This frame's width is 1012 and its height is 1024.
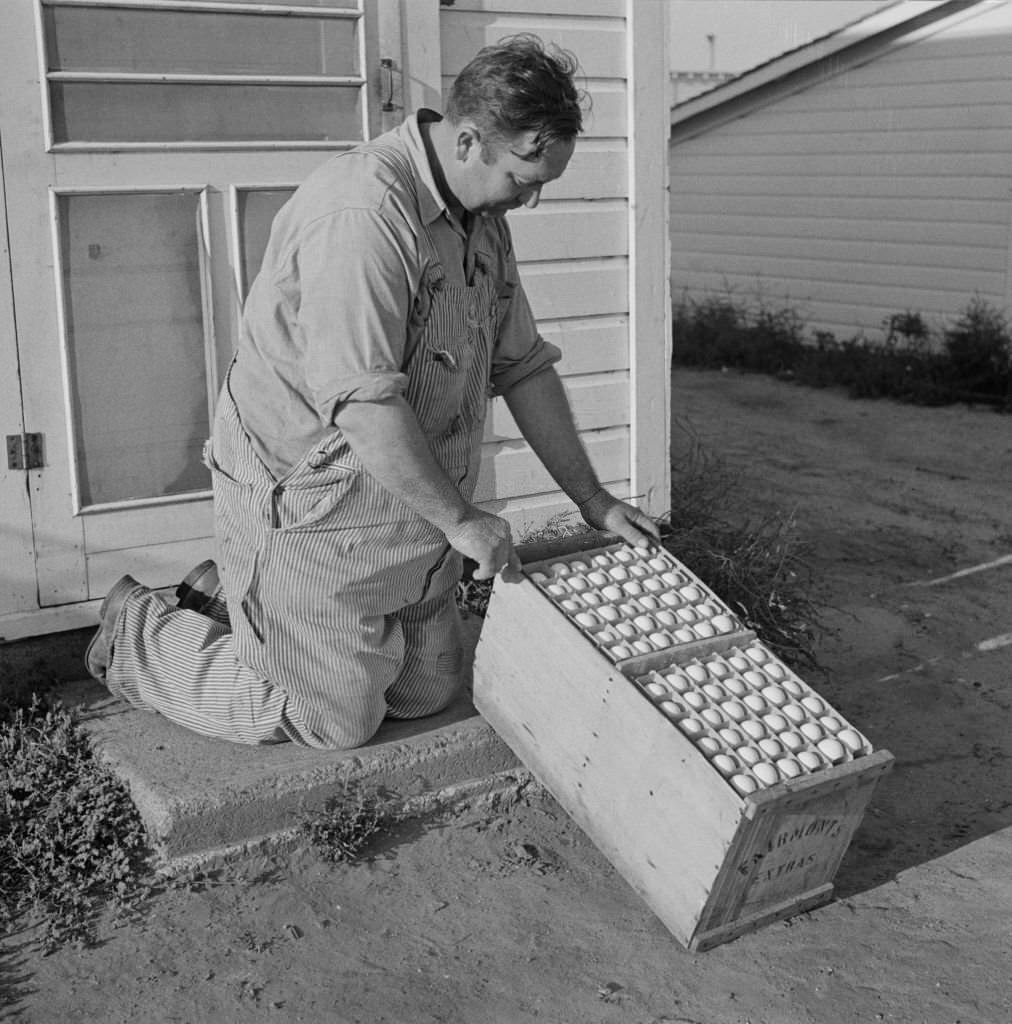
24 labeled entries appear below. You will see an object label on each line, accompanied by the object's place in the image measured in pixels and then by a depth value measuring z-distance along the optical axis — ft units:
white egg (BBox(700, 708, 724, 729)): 11.05
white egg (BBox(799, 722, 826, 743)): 11.12
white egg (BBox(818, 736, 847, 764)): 10.85
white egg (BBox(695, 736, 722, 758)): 10.61
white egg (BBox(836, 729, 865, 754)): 11.05
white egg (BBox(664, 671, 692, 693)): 11.41
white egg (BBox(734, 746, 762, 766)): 10.64
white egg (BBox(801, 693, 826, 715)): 11.51
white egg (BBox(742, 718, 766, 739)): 10.95
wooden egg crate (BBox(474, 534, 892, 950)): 10.51
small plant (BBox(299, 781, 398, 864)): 12.16
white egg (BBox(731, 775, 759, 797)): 10.20
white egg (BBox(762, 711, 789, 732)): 11.14
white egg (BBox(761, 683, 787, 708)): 11.53
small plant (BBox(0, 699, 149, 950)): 11.28
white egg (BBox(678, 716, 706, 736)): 10.78
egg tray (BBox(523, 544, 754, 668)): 11.78
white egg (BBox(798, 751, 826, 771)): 10.67
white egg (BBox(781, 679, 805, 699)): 11.75
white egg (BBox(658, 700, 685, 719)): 10.96
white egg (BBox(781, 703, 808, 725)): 11.35
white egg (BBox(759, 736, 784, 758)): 10.74
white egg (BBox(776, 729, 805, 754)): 10.89
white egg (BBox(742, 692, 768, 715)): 11.37
